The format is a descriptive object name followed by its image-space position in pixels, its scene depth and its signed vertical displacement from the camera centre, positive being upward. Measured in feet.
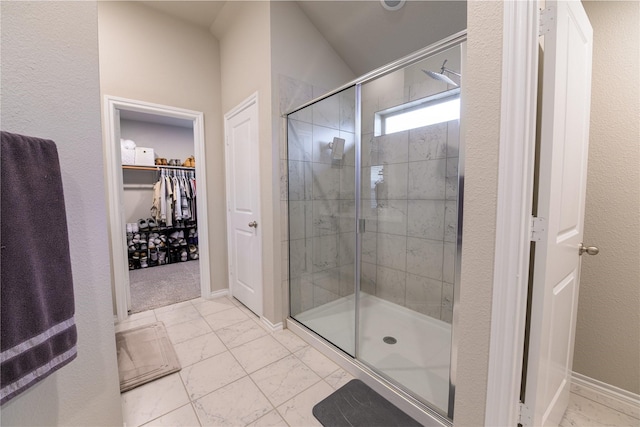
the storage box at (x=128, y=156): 12.59 +2.11
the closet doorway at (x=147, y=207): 7.53 -0.36
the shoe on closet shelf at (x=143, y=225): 13.74 -1.54
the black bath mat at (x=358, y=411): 4.32 -3.92
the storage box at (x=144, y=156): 13.01 +2.18
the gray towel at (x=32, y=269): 2.27 -0.70
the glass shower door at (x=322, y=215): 7.30 -0.60
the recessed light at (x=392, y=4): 6.22 +4.87
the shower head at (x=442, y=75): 5.66 +2.93
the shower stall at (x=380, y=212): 6.57 -0.50
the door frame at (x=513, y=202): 2.64 -0.07
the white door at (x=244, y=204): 7.68 -0.25
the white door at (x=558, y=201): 2.79 -0.07
